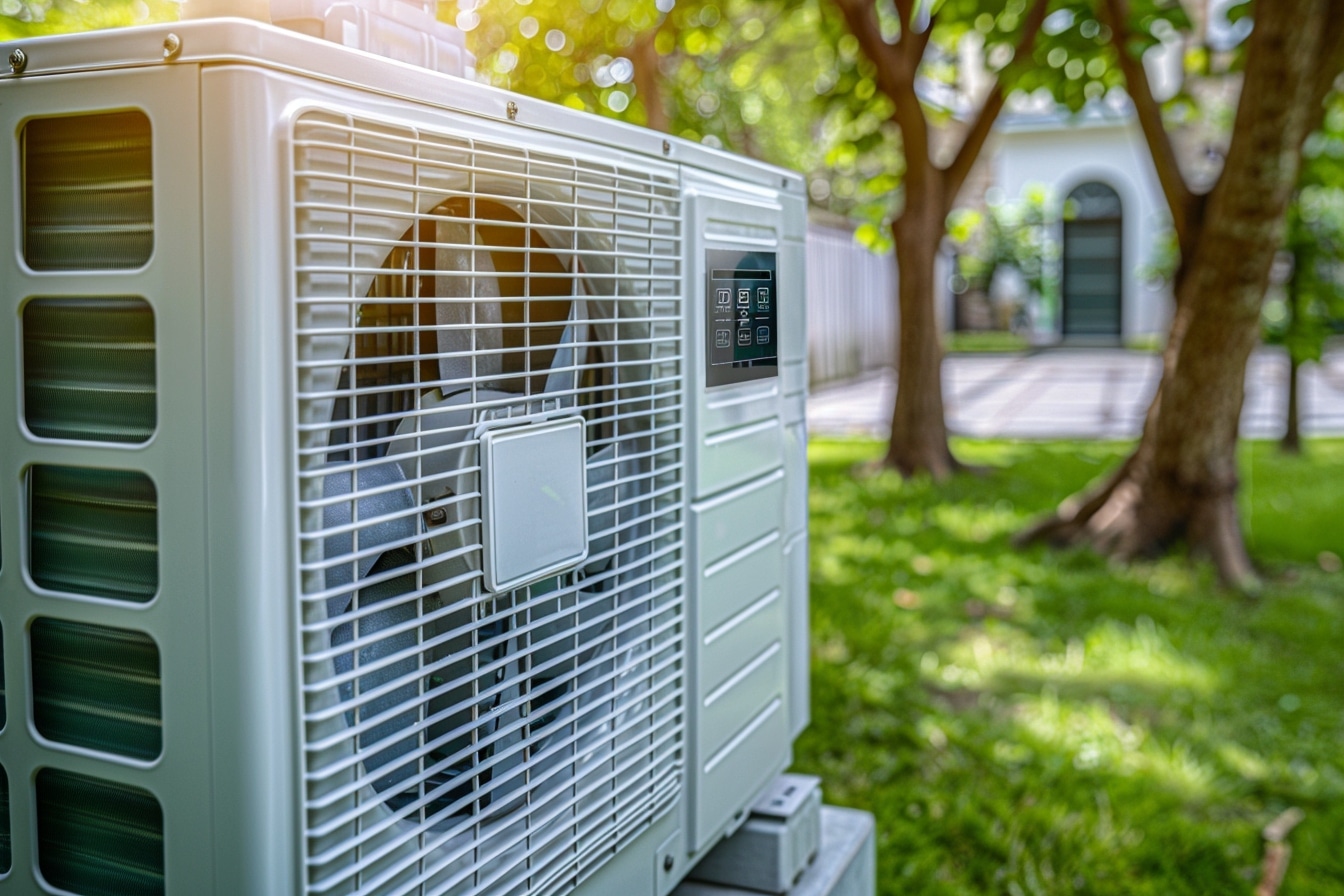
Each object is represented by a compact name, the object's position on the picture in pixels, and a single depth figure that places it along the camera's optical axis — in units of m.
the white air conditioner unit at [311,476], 0.98
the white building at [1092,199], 23.61
